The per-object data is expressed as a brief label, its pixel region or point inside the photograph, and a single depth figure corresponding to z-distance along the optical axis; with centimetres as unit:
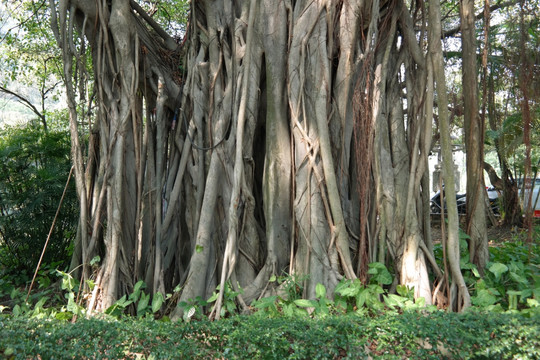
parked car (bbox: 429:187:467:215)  1093
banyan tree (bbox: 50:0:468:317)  406
